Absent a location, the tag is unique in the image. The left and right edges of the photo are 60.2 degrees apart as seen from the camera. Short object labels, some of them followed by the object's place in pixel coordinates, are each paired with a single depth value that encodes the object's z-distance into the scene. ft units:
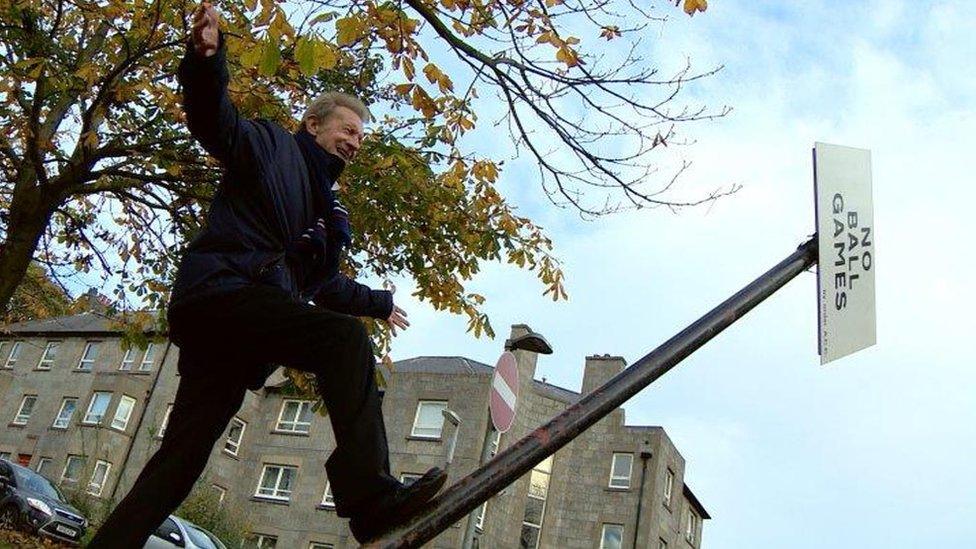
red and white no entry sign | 25.04
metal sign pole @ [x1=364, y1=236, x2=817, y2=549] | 6.45
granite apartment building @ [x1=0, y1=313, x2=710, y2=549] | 108.58
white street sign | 7.84
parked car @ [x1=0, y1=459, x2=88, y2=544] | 54.49
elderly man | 7.38
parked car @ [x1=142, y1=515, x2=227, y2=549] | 53.08
